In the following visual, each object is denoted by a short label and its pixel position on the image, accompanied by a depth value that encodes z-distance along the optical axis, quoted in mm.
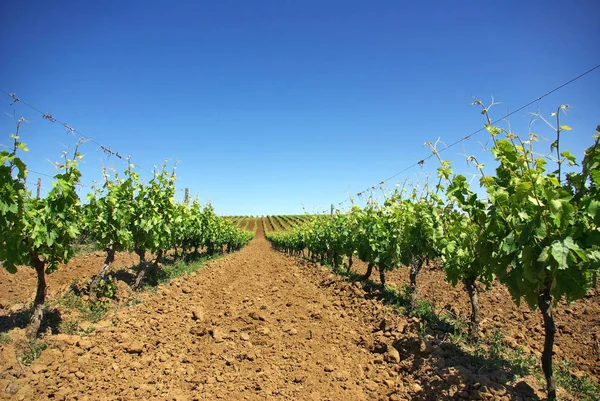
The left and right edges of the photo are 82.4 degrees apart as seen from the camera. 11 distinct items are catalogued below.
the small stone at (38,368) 4444
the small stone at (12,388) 3992
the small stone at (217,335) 5911
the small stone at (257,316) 6891
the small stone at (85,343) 5219
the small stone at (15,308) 7273
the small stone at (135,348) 5371
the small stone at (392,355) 5042
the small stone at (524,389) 3806
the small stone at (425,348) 4863
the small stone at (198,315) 7074
